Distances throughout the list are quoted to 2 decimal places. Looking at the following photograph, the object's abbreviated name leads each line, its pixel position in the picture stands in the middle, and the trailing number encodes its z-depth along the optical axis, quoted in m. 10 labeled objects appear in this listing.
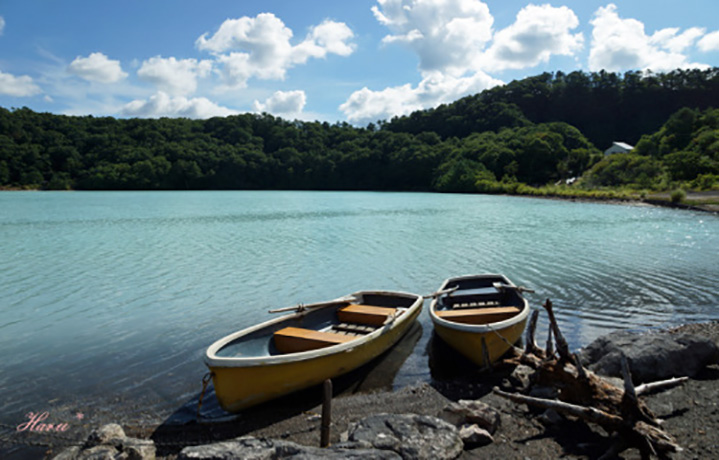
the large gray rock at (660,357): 6.68
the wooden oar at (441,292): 10.18
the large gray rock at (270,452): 4.44
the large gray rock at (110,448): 4.99
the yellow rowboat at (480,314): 7.55
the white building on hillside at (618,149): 88.41
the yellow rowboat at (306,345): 6.18
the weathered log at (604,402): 4.57
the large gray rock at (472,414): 5.48
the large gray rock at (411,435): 4.76
